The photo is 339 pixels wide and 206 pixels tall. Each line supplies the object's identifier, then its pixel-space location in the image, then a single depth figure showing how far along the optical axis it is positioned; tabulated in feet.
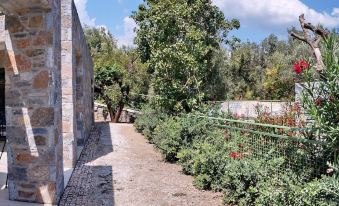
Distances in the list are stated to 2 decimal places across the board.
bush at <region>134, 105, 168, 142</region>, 42.30
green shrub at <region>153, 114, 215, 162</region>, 29.35
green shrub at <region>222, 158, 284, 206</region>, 17.39
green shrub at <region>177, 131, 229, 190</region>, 22.22
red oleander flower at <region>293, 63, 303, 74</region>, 13.15
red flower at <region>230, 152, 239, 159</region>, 20.59
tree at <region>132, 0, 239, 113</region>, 37.19
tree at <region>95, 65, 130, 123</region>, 65.87
